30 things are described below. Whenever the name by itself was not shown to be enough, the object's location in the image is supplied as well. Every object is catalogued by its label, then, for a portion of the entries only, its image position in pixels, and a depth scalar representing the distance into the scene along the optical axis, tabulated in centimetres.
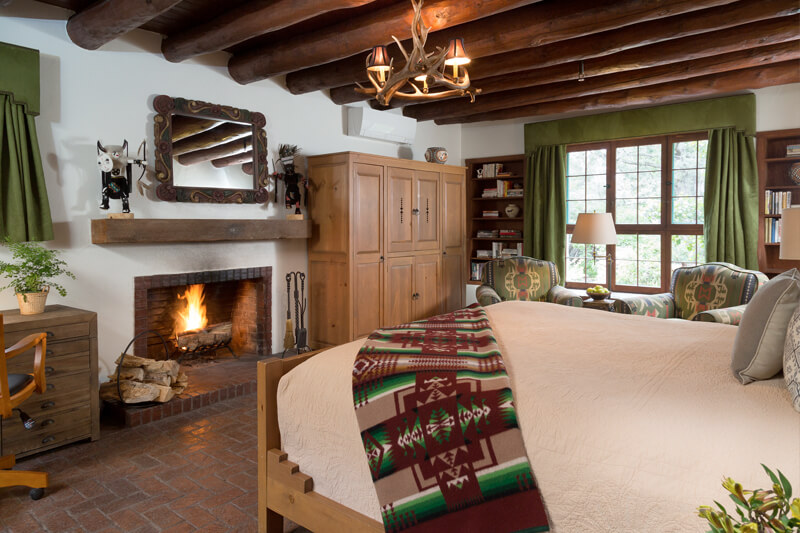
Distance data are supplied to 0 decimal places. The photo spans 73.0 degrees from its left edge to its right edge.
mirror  405
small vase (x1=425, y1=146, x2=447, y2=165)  590
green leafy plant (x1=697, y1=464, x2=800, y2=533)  82
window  546
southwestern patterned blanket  153
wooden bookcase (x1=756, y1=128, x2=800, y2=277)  496
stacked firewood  362
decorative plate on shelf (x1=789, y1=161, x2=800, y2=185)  490
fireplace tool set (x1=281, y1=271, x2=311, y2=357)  477
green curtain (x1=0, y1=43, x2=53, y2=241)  325
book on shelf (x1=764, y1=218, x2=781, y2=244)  500
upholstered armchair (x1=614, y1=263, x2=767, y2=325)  412
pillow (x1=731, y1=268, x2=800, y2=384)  163
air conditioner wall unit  546
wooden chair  241
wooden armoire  486
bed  133
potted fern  312
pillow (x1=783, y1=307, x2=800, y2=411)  145
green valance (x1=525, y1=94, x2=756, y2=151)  506
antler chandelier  266
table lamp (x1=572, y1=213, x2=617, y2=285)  471
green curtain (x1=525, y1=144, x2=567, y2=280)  607
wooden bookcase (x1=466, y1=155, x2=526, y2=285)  656
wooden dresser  294
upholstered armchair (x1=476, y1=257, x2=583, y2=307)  523
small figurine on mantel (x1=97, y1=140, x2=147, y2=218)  363
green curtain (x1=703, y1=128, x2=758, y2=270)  502
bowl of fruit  478
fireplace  407
